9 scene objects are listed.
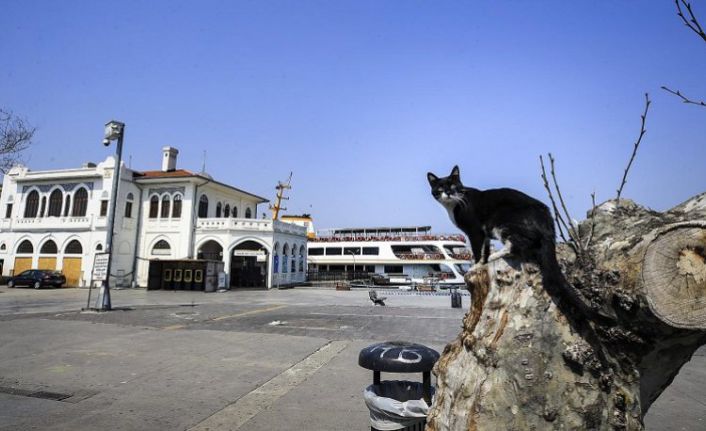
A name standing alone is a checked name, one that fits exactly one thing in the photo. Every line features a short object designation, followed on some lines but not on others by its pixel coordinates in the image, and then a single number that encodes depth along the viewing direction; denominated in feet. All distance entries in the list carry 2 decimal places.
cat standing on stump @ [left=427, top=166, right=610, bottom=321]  6.05
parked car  82.07
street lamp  43.52
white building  90.74
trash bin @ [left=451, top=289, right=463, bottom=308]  50.83
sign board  44.11
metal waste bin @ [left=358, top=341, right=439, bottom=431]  8.95
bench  53.78
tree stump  4.94
